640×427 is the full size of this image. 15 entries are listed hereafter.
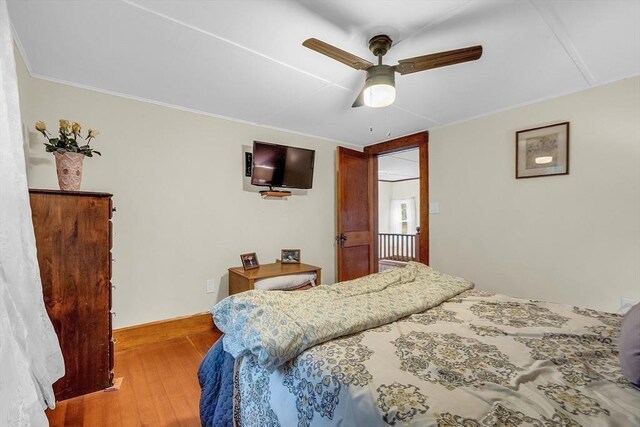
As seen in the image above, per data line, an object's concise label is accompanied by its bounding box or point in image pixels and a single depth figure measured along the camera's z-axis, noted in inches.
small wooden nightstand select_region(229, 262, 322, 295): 105.0
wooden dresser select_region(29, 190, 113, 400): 65.8
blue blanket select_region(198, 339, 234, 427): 51.0
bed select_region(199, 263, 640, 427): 29.5
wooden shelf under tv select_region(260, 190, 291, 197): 125.2
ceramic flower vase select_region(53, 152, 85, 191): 71.6
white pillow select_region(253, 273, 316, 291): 106.5
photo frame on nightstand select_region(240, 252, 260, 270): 117.6
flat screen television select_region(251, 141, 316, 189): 120.3
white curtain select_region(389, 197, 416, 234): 336.2
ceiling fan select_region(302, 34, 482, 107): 60.7
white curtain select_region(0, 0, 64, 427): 27.3
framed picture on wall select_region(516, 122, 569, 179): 97.8
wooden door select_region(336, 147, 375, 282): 147.7
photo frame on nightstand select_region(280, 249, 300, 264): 130.6
